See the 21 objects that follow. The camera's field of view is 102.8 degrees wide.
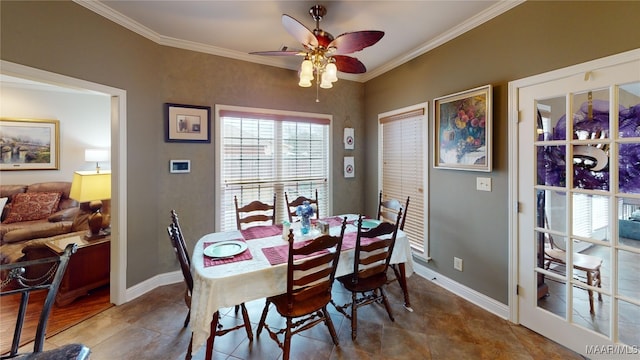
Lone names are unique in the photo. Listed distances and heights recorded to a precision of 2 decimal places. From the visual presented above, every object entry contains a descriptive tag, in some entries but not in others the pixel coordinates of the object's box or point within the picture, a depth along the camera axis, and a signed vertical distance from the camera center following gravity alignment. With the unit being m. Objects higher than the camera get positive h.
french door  1.66 -0.19
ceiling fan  1.85 +1.05
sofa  3.24 -0.52
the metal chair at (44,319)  1.11 -0.67
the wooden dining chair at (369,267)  1.97 -0.76
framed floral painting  2.39 +0.49
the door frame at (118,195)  2.47 -0.16
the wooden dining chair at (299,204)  2.97 -0.30
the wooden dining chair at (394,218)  2.46 -0.55
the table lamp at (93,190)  2.65 -0.13
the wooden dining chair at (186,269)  1.68 -0.61
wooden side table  2.49 -0.88
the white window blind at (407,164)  3.19 +0.19
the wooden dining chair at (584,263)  1.80 -0.63
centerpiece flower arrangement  2.29 -0.33
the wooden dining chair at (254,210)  2.74 -0.35
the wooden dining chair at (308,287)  1.63 -0.77
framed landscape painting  3.95 +0.54
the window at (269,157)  3.26 +0.30
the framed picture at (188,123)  2.90 +0.65
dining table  1.54 -0.59
